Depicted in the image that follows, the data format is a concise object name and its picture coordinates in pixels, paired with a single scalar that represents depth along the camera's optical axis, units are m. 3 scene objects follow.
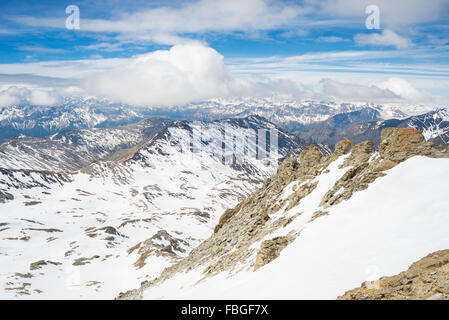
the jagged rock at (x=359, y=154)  44.38
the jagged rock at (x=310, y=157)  66.57
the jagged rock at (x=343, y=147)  57.12
